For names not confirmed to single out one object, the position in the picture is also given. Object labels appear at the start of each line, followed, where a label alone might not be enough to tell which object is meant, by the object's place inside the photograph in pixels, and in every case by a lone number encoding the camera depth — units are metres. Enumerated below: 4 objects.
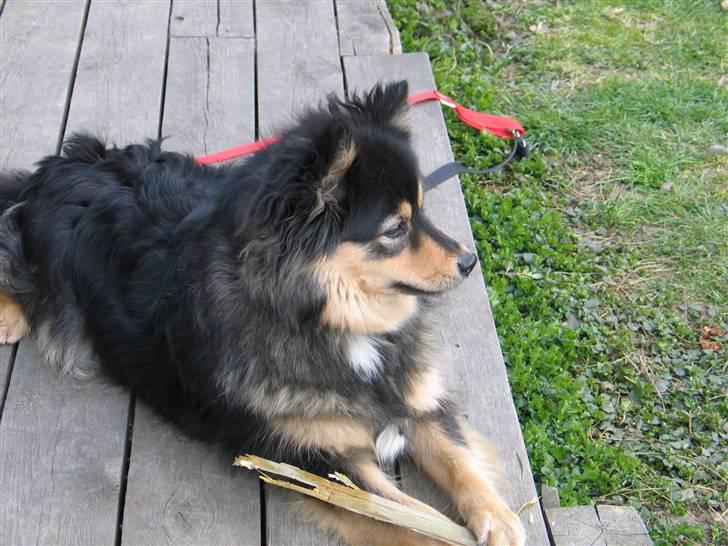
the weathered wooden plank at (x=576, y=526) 2.66
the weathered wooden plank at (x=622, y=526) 2.68
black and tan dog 2.30
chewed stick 2.42
